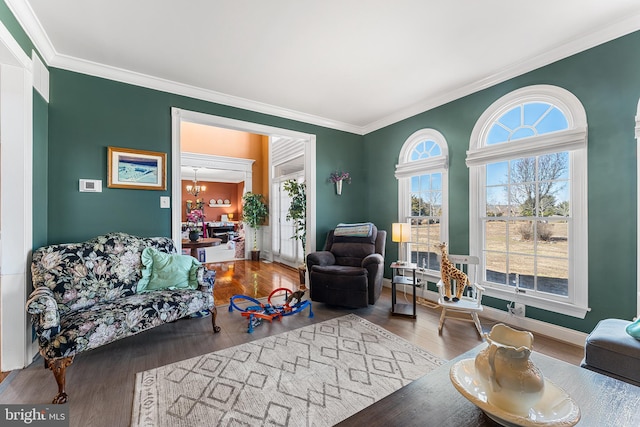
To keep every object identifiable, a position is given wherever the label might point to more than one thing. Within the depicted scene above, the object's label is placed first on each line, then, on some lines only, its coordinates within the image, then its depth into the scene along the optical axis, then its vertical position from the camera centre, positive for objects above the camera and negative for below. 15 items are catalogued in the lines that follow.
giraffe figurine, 2.71 -0.67
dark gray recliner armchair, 3.18 -0.74
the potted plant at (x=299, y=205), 4.77 +0.15
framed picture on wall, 2.90 +0.50
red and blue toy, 2.80 -1.11
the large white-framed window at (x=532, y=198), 2.52 +0.15
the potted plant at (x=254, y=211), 6.70 +0.05
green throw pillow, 2.58 -0.59
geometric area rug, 1.56 -1.20
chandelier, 7.90 +0.97
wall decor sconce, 4.52 +0.60
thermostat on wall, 2.77 +0.29
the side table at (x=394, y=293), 3.07 -0.98
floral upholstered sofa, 1.74 -0.70
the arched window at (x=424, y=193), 3.64 +0.30
